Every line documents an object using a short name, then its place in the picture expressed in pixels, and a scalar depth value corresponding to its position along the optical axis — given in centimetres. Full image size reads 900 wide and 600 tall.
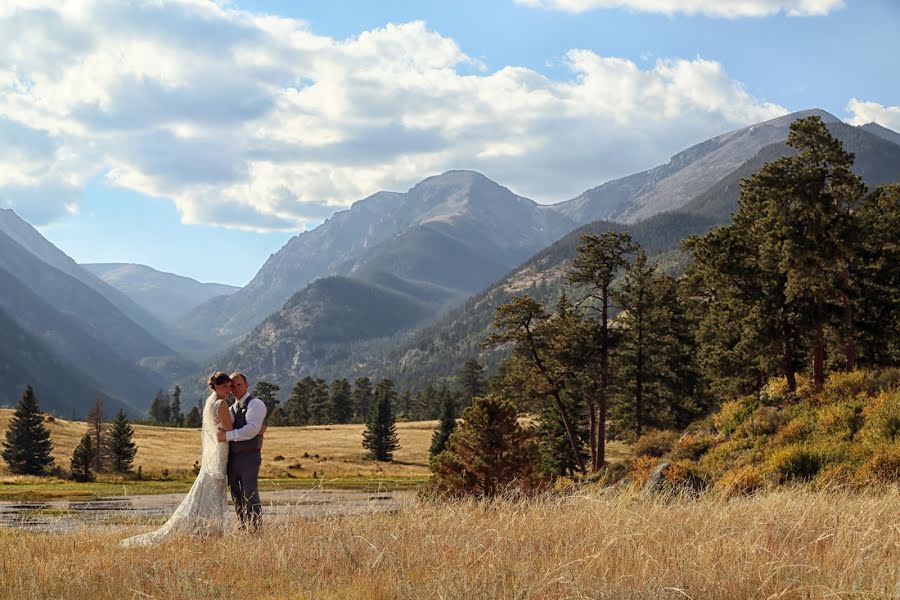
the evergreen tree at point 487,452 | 3036
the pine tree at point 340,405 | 12481
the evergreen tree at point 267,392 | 12239
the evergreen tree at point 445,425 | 7300
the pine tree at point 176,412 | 15250
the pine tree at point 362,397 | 13300
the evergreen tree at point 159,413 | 14964
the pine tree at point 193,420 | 13700
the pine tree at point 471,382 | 10888
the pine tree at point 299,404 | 12350
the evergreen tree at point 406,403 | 14661
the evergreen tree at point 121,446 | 6172
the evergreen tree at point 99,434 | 6191
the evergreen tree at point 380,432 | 7769
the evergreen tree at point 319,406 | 12562
